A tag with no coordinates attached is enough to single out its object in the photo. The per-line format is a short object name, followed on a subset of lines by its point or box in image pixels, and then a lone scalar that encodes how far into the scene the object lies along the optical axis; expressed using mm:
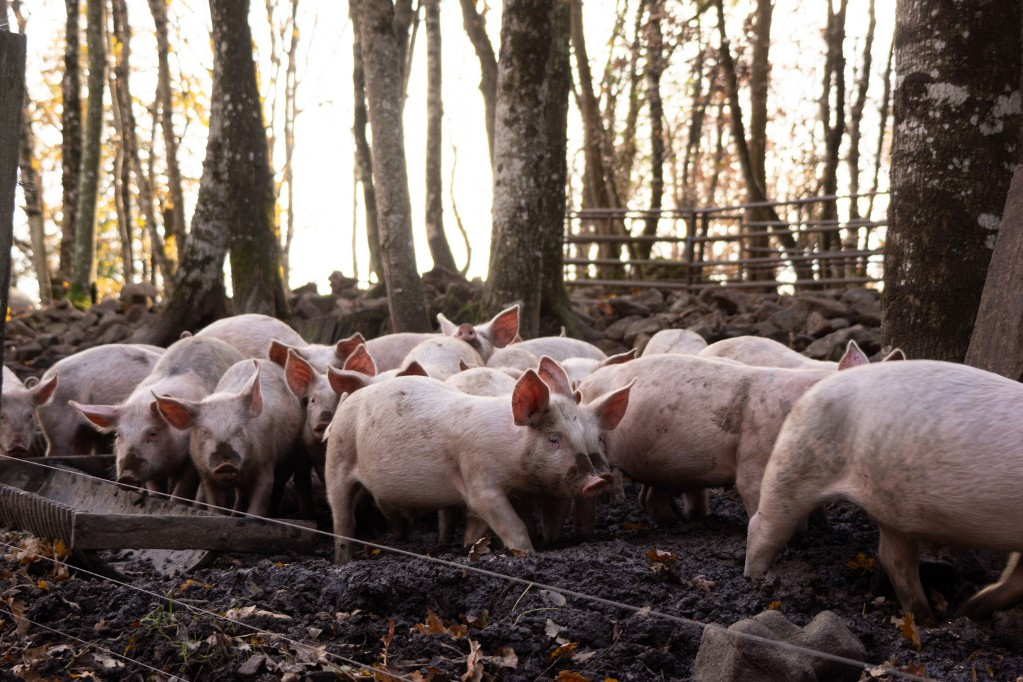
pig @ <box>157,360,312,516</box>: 6488
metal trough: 5129
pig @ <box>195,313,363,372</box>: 9102
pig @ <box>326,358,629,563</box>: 5359
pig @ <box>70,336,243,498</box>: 6789
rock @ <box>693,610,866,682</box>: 3543
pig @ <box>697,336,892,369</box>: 6660
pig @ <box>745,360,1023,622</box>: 4039
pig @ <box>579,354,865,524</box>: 5461
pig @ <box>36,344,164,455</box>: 8461
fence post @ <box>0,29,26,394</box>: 4820
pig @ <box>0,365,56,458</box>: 8164
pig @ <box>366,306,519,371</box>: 8695
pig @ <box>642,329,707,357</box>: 8469
